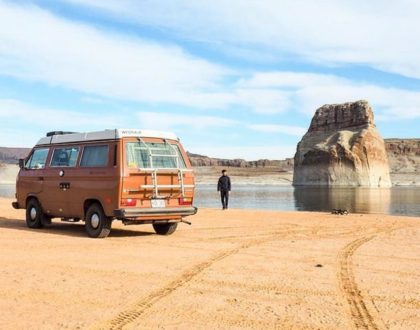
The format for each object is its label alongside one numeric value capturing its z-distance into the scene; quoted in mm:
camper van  12617
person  25719
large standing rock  144625
